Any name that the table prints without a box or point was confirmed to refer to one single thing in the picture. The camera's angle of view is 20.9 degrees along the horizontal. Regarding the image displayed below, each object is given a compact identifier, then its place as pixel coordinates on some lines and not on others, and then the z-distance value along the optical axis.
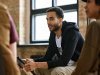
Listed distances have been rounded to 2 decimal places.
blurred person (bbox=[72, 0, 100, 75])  1.68
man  3.19
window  5.09
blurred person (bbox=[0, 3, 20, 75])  1.23
